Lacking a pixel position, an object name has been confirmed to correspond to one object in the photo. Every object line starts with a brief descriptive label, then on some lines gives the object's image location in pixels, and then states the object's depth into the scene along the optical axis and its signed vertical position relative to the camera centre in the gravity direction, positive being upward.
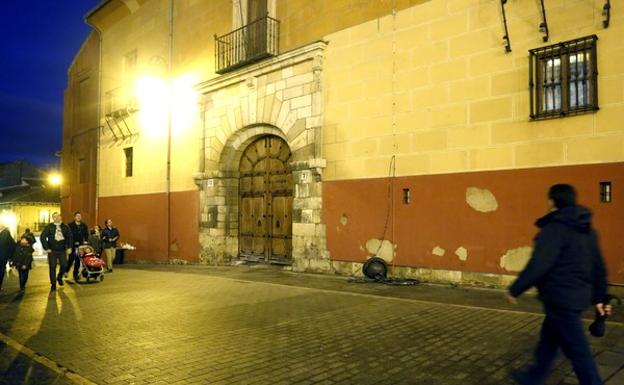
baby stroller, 10.70 -1.37
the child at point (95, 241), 13.92 -1.10
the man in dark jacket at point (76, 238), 11.23 -0.83
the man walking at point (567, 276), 3.19 -0.50
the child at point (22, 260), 9.60 -1.14
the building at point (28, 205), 36.93 -0.14
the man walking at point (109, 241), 13.51 -1.09
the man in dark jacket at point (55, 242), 9.54 -0.80
